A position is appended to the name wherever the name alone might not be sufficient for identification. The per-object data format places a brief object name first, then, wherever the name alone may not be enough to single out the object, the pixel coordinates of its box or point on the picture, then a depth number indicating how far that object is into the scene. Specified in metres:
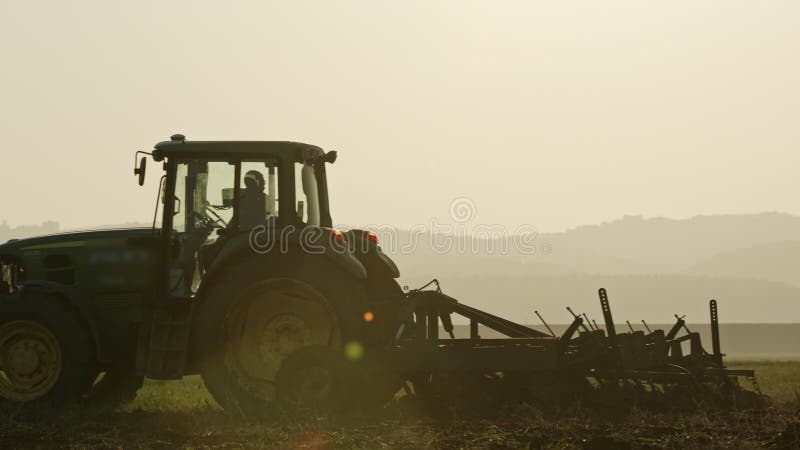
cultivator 19.00
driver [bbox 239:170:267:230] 19.47
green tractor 18.45
